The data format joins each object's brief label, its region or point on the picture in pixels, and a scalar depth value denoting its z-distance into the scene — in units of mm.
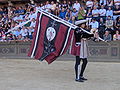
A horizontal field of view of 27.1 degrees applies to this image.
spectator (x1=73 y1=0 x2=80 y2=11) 14557
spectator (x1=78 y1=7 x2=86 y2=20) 13509
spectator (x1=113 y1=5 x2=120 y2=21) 12914
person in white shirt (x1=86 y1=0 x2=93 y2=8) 14173
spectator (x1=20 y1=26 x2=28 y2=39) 14487
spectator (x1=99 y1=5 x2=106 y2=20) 13178
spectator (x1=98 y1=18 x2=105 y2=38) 12296
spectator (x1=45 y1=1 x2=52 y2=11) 15465
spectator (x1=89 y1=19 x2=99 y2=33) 12766
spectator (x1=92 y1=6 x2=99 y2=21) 13321
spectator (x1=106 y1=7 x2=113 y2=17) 13021
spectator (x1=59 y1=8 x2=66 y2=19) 14312
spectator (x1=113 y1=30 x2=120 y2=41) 12094
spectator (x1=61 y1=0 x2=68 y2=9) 15094
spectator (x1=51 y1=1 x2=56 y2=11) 15134
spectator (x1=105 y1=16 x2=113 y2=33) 12453
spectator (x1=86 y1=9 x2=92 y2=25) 13520
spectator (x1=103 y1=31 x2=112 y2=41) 12064
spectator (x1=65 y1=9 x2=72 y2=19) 14098
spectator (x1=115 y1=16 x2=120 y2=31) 12436
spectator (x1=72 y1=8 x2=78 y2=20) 13684
